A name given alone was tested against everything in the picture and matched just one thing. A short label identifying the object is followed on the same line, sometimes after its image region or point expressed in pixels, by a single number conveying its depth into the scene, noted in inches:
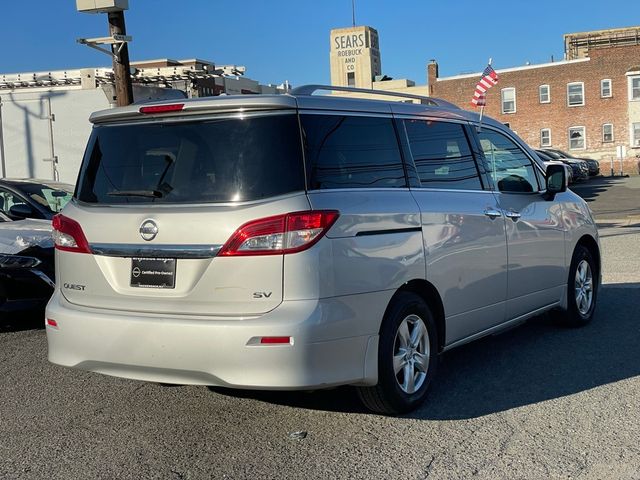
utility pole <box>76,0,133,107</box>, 433.4
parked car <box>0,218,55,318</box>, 280.5
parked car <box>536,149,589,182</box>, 1315.2
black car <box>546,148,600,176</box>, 1547.9
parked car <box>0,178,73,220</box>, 339.0
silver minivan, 148.3
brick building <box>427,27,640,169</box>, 1844.2
